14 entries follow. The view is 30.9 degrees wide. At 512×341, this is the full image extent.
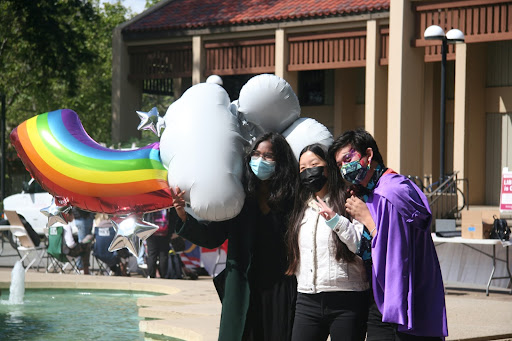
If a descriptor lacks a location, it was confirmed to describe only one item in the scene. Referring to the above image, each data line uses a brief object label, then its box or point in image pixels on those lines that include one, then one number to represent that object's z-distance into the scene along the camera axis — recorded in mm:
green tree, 30859
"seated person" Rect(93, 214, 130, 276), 14797
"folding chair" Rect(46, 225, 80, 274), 15164
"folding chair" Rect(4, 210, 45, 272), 15922
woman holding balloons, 5555
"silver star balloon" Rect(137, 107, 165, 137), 6243
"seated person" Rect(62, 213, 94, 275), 15070
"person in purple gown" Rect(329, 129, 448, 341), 4609
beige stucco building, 23391
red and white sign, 15977
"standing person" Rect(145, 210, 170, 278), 14250
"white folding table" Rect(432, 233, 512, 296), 12570
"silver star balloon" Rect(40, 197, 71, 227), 6199
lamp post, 18203
